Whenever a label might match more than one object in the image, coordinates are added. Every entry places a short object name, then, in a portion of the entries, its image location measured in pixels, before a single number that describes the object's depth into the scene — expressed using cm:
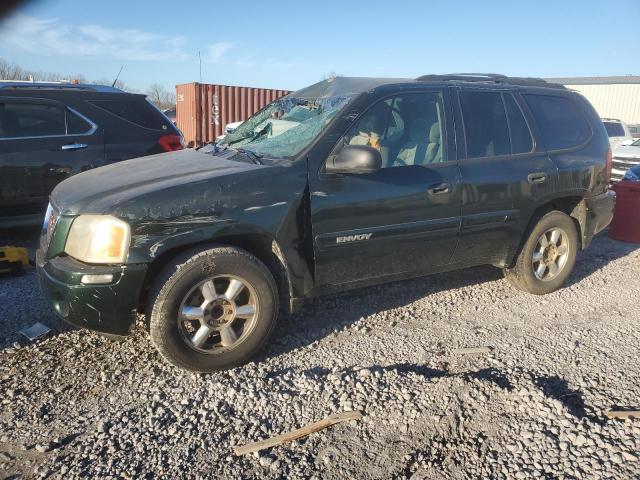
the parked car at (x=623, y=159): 1206
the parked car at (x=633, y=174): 777
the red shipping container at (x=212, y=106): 1794
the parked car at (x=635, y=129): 2475
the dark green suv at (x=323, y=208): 300
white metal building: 4122
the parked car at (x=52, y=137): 543
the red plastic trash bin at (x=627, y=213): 686
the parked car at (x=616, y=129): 1552
